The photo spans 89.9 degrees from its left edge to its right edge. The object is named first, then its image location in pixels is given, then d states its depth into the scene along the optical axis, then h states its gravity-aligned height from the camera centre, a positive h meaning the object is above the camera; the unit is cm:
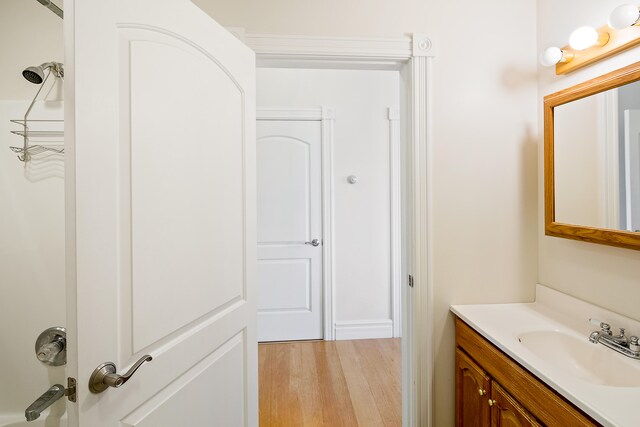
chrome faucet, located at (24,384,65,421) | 77 -48
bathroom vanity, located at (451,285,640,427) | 84 -50
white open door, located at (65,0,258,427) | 72 +2
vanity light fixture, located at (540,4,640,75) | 101 +62
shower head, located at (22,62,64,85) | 116 +53
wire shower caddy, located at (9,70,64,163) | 127 +32
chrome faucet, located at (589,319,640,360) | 103 -44
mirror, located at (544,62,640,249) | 108 +20
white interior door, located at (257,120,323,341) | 291 -14
